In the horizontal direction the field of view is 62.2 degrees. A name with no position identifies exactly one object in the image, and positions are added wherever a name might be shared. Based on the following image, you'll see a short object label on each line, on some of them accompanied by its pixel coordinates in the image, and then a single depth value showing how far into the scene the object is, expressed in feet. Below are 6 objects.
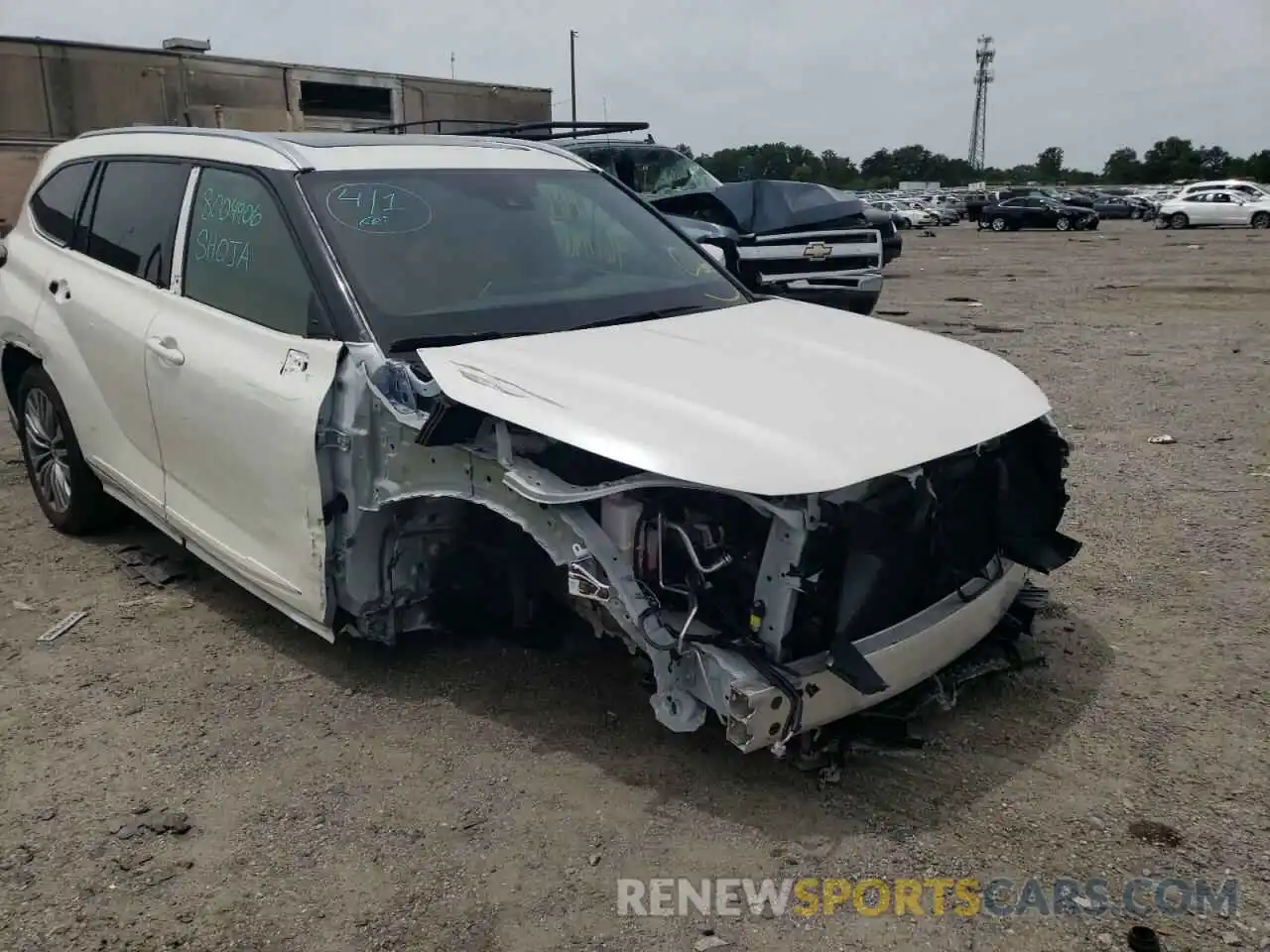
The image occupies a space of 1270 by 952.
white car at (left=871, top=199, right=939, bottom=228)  147.74
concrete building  74.13
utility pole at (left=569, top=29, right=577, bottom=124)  178.00
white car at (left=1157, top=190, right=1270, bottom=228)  117.08
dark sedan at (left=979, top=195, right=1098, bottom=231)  124.36
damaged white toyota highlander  9.21
